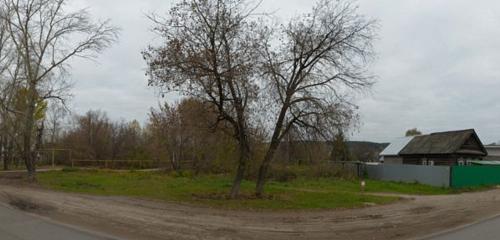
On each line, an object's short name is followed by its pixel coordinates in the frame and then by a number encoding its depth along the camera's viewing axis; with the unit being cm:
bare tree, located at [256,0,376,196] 2248
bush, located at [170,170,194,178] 4233
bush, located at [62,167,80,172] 4808
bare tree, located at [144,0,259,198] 2053
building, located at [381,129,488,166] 4828
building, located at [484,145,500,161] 7172
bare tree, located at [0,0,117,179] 3434
